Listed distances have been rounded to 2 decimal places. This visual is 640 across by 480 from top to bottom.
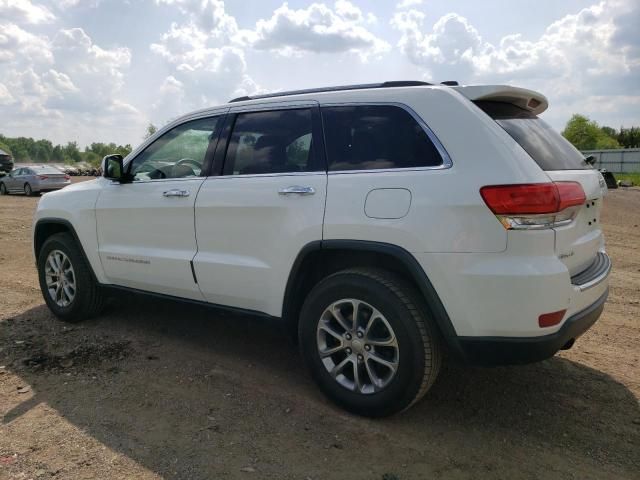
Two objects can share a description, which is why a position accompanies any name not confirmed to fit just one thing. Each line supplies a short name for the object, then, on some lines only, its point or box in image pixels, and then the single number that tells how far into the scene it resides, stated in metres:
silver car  22.00
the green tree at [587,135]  68.50
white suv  2.80
